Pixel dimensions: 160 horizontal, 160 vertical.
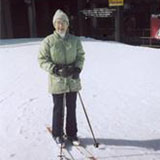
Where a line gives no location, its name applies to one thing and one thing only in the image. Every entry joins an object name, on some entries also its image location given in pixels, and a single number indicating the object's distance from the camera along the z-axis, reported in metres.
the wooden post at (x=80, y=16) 12.14
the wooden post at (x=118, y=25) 9.86
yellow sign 9.46
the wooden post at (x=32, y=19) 14.32
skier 3.10
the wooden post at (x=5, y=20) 14.14
